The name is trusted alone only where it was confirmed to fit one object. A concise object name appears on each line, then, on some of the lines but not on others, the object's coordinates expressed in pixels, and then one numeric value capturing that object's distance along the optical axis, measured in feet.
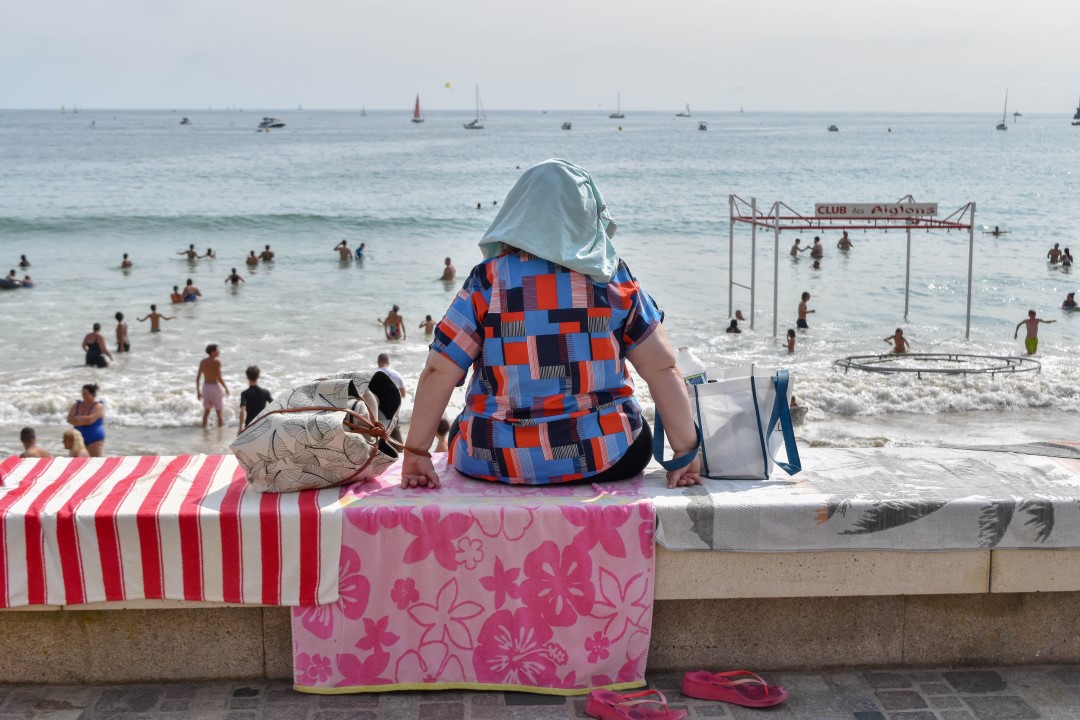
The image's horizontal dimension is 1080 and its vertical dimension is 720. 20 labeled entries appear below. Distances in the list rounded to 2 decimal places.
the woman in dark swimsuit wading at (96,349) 59.93
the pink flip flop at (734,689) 10.01
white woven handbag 10.45
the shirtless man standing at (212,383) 45.42
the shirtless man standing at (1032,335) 64.08
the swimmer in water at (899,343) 60.59
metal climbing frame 55.98
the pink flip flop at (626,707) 9.65
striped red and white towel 9.98
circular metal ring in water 49.01
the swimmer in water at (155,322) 72.25
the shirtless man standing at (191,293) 84.79
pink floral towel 10.19
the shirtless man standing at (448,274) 99.71
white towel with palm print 10.17
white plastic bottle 11.80
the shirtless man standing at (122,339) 64.64
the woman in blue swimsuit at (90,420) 39.27
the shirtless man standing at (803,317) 73.67
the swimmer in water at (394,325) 70.08
